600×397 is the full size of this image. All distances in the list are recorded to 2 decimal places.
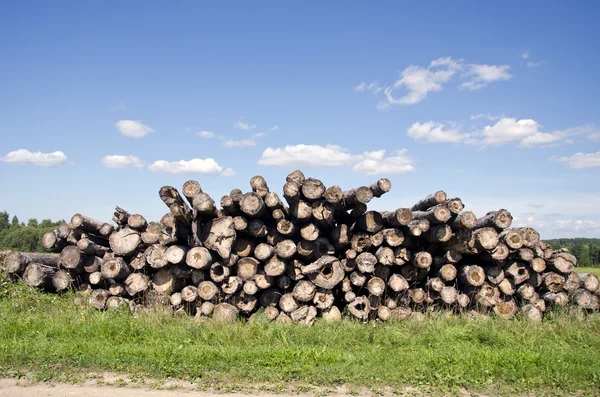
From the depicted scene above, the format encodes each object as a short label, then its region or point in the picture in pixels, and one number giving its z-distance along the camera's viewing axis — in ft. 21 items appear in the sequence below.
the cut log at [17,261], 29.25
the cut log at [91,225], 28.76
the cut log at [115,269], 27.43
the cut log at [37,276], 28.27
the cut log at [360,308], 26.05
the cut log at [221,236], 25.73
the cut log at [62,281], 28.53
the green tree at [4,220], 174.21
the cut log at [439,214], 25.71
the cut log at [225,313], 25.02
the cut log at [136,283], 27.22
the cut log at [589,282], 29.07
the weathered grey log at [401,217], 26.05
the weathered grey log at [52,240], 29.99
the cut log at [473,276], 26.76
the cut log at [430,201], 26.91
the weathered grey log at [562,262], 28.58
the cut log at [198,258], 25.68
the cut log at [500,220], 26.48
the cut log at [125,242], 28.17
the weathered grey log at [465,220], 25.48
